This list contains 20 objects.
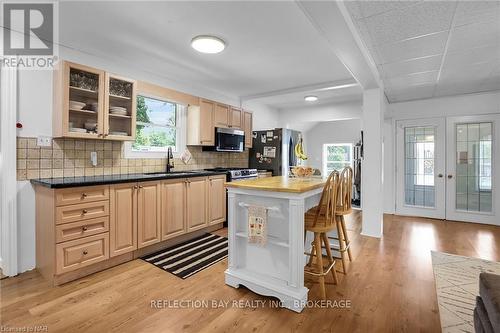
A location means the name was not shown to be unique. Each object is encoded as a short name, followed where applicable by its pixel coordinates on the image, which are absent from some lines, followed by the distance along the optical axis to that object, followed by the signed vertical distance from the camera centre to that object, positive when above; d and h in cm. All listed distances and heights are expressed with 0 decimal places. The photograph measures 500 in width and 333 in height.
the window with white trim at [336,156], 812 +31
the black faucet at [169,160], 386 +7
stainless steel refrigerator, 521 +30
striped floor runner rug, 266 -109
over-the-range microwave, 442 +47
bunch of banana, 301 +17
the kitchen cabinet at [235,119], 477 +90
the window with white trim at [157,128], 362 +56
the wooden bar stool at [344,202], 258 -39
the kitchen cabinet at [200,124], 413 +68
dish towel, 212 -52
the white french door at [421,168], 504 -4
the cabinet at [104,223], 228 -62
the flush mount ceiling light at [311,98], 514 +140
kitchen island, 199 -65
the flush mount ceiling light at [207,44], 263 +130
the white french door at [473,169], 462 -5
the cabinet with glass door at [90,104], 260 +68
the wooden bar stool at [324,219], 214 -49
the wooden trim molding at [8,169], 242 -5
